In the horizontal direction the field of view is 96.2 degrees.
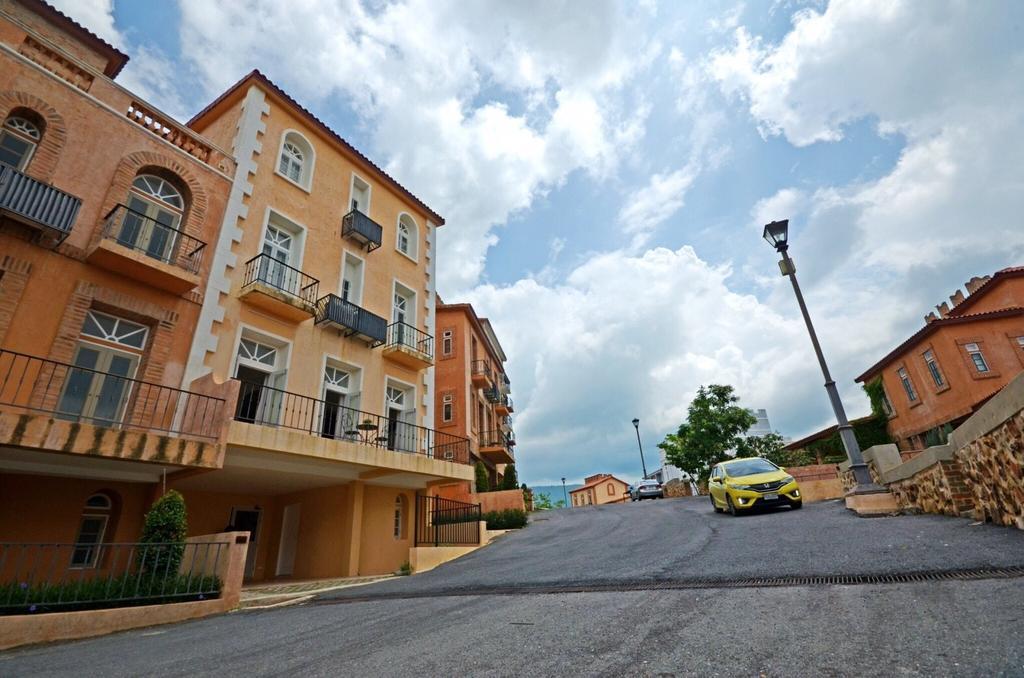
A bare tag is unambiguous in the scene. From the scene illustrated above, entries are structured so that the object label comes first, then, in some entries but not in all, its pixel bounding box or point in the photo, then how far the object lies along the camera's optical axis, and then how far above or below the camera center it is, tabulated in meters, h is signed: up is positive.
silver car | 33.84 +1.71
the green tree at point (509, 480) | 27.50 +2.50
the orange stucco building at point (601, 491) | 62.81 +3.63
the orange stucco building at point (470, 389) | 27.20 +8.23
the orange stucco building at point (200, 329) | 8.66 +4.90
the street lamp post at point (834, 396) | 10.28 +2.39
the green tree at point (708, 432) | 30.77 +5.03
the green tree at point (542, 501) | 51.34 +2.35
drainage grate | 4.30 -0.76
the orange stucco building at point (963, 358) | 22.78 +6.67
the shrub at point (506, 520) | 18.28 +0.18
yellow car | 11.95 +0.50
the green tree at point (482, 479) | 24.58 +2.35
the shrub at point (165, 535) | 7.86 +0.19
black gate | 15.34 +0.05
